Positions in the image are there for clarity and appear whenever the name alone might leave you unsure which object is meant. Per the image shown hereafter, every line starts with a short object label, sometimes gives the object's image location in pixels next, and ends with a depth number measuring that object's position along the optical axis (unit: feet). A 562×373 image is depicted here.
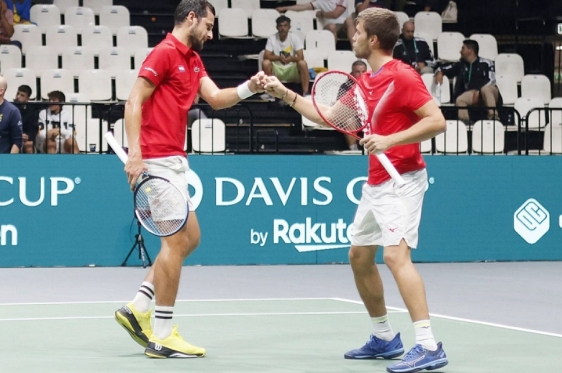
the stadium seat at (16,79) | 52.37
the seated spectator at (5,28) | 55.88
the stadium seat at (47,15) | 58.03
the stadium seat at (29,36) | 56.24
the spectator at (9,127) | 43.24
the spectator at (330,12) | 61.72
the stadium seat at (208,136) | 48.16
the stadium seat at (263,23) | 59.57
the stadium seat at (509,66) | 61.52
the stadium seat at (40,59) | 54.85
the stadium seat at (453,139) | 52.29
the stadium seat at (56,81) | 53.11
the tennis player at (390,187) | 21.21
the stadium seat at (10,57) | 54.08
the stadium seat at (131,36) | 56.65
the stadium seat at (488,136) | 52.44
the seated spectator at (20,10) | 57.77
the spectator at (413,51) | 57.67
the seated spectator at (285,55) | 55.44
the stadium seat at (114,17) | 59.06
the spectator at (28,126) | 46.03
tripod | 44.83
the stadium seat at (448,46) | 61.93
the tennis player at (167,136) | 23.02
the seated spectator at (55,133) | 45.55
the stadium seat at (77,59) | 55.16
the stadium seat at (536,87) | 60.54
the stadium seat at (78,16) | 58.34
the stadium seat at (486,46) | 62.23
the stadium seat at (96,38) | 56.75
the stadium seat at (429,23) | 63.36
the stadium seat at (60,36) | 56.65
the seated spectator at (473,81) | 55.98
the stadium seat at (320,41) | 58.75
